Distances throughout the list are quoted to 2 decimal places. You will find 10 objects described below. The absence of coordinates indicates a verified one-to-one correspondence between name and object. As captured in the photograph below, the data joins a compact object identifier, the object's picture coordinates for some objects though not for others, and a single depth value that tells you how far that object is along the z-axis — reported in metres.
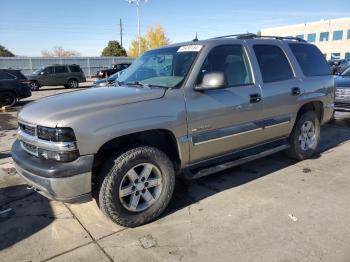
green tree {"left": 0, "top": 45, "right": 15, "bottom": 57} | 58.30
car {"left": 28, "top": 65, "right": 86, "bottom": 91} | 22.52
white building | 57.91
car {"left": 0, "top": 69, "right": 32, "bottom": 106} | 13.92
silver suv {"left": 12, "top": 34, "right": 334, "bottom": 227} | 3.09
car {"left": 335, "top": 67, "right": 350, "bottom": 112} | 8.07
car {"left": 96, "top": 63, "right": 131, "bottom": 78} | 28.80
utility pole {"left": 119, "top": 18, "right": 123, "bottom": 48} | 66.50
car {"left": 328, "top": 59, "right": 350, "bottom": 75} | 9.33
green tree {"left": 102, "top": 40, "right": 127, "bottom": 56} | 52.25
